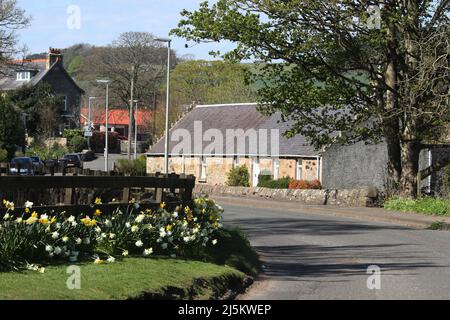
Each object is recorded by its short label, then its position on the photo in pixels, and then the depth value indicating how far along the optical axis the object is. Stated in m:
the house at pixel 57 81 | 97.06
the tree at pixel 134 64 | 90.88
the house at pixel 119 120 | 99.31
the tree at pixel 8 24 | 45.06
